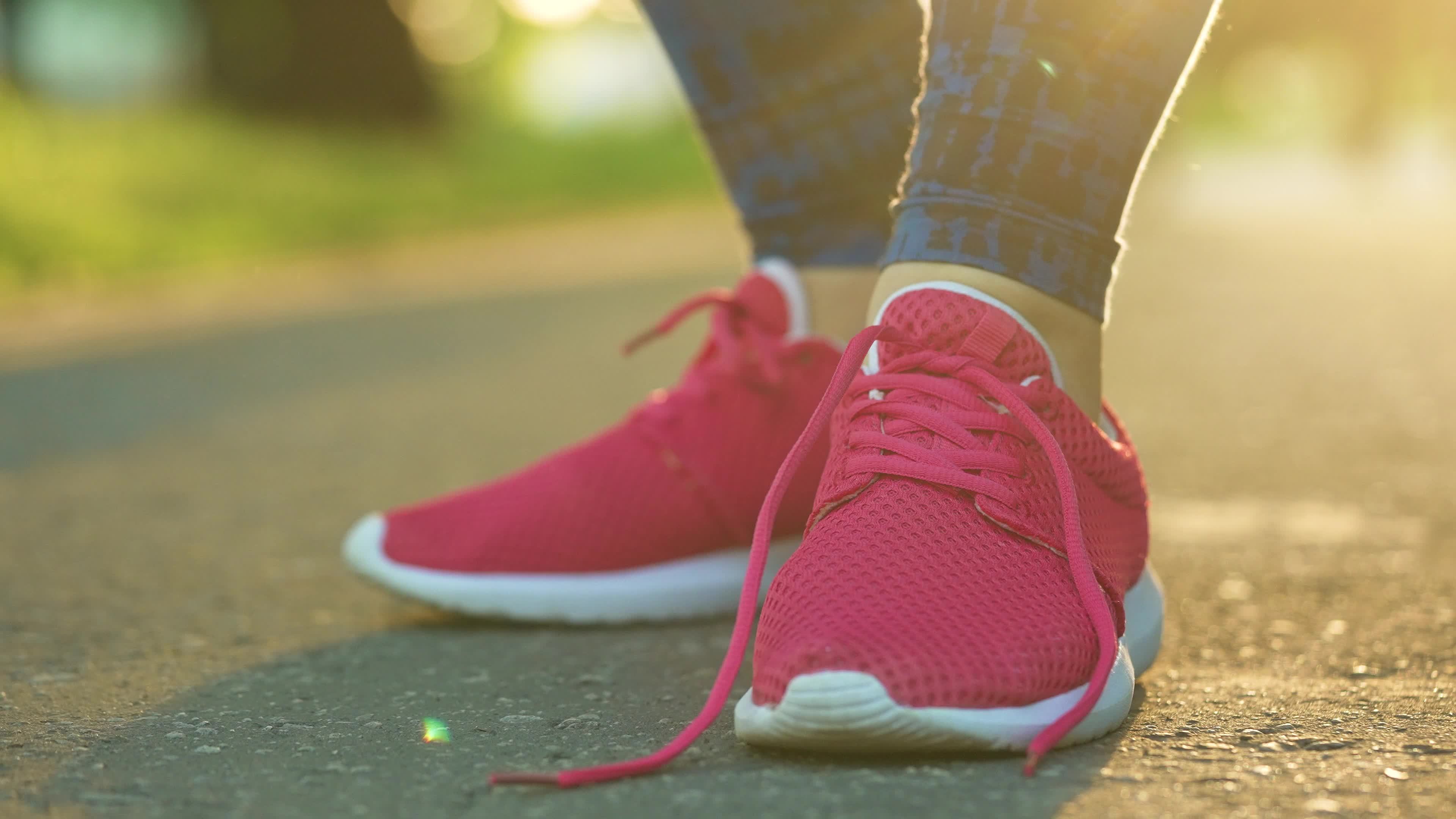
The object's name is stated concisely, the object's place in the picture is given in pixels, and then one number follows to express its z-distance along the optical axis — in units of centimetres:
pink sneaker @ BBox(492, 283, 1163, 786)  123
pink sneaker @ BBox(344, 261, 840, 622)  145
